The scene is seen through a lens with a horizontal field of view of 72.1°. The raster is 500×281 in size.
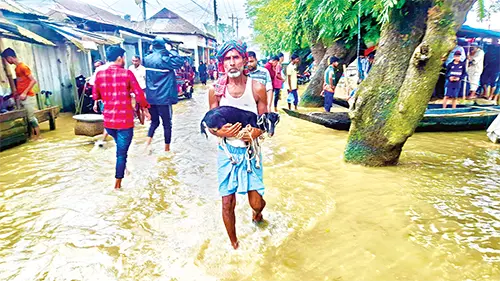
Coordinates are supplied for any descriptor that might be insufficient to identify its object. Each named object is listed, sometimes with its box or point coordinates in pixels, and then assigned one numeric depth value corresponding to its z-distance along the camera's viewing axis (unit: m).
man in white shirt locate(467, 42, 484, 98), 12.48
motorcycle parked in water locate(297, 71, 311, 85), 24.06
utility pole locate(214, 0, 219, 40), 35.71
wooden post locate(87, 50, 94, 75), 13.96
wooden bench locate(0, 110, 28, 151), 6.77
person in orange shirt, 7.14
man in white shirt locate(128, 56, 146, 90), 8.24
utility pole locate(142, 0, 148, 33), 24.51
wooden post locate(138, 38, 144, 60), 21.37
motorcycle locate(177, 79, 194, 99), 15.52
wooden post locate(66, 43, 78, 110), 11.76
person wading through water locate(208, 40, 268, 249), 3.12
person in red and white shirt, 4.49
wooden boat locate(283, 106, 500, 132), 8.09
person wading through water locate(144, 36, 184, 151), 6.29
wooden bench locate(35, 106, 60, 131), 8.25
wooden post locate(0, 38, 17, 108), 7.30
